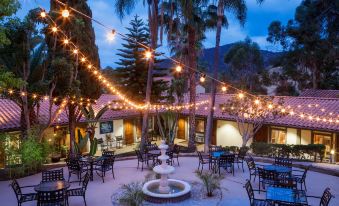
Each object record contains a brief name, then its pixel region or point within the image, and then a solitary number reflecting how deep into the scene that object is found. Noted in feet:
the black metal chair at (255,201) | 25.44
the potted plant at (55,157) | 57.38
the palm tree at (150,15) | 52.85
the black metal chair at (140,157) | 42.63
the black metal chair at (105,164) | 37.52
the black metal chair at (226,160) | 38.93
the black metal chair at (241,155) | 42.28
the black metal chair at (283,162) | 38.83
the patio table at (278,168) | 33.47
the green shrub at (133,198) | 25.56
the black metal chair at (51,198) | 26.00
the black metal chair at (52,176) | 32.65
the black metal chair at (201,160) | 41.16
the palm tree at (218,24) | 54.80
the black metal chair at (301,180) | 31.97
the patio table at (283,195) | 24.88
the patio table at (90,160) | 37.53
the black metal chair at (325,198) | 24.11
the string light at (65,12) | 21.09
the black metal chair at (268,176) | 31.71
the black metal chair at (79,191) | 28.89
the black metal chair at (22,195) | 27.58
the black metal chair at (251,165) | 36.19
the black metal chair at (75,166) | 36.37
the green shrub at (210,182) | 31.27
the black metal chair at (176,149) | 45.60
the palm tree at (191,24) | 54.85
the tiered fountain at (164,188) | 30.25
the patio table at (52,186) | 27.33
